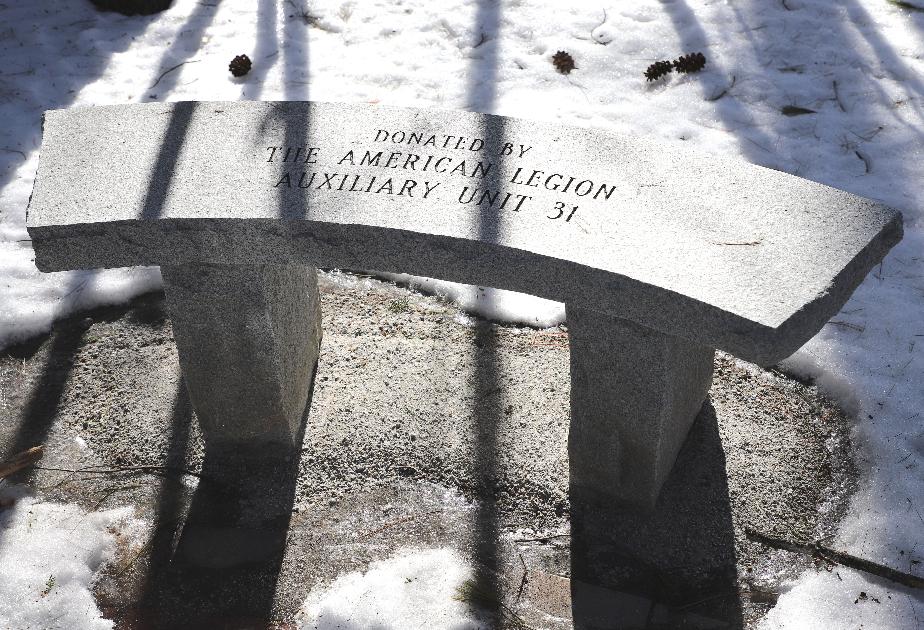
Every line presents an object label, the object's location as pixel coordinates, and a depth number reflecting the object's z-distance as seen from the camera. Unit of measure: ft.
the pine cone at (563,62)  15.78
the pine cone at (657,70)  15.37
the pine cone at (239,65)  16.19
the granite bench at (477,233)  8.16
